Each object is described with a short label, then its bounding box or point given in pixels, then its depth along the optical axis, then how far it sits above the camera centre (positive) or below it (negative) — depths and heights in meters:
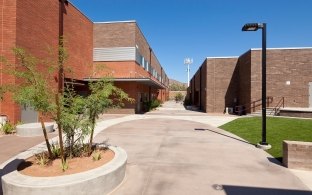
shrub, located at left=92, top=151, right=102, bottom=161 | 6.83 -1.78
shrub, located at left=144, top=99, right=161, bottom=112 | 32.32 -1.08
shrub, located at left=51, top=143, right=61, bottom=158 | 7.16 -1.74
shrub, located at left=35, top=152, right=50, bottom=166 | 6.31 -1.80
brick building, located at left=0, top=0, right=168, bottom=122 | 15.41 +5.37
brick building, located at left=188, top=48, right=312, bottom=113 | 23.75 +2.34
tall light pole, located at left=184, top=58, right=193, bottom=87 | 74.06 +11.75
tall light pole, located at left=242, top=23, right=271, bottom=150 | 10.12 +1.26
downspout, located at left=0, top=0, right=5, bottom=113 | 15.34 +4.89
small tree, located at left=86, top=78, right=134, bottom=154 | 7.57 -0.02
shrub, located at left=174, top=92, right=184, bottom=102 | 78.93 -0.05
